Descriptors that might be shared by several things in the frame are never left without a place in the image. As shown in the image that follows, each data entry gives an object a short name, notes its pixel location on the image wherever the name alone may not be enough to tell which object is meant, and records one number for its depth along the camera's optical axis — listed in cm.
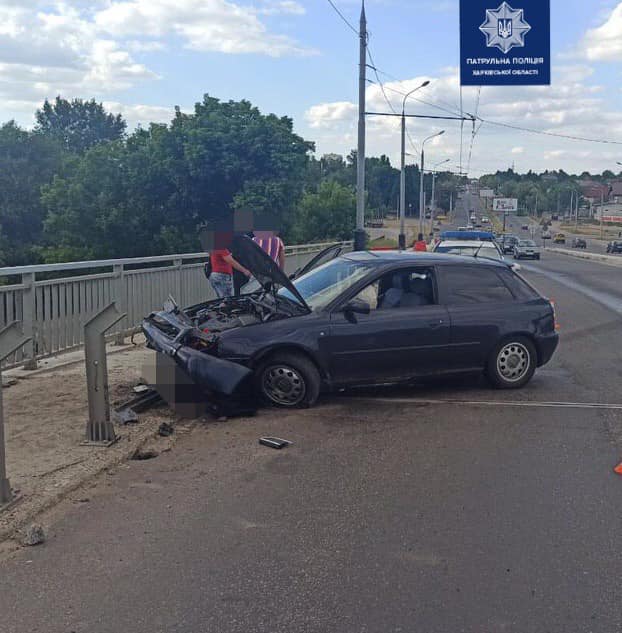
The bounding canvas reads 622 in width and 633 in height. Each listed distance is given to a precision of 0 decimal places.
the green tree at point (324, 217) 4712
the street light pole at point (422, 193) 5712
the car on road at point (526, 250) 5419
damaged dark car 765
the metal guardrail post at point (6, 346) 484
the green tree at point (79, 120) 12438
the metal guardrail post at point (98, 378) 634
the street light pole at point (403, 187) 3939
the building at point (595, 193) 18411
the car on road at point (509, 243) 6248
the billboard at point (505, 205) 12629
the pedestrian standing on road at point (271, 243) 1118
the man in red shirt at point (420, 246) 1900
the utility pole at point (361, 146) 2303
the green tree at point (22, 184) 6056
